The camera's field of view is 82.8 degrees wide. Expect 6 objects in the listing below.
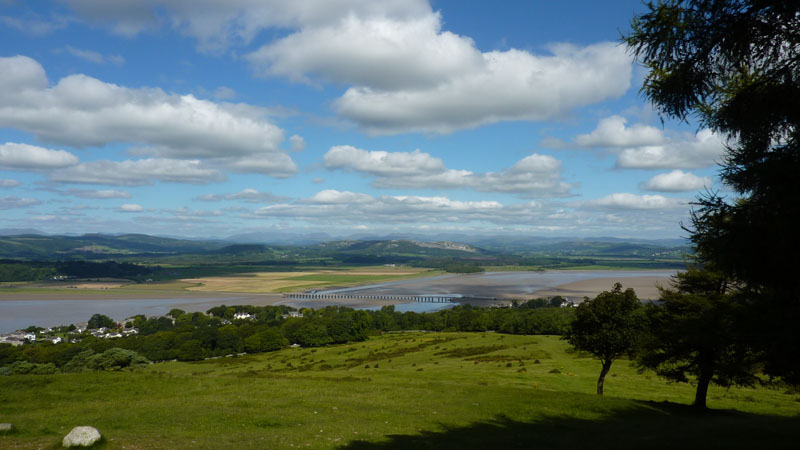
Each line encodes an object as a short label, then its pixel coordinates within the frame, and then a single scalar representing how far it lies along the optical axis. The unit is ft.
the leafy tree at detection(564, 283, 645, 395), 112.27
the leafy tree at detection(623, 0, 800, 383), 32.30
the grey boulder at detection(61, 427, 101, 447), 46.26
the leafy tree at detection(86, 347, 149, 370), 137.39
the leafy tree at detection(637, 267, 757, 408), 82.69
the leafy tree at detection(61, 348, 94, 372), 150.70
